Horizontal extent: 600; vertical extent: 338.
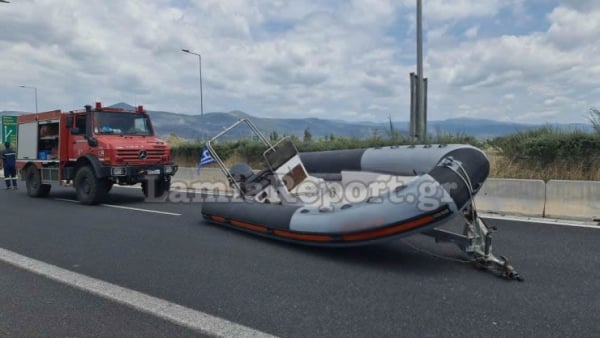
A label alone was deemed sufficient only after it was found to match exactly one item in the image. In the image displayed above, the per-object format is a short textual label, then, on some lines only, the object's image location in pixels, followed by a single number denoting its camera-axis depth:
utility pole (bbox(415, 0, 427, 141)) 11.35
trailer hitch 4.68
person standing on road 15.41
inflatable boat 4.65
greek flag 7.94
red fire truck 10.34
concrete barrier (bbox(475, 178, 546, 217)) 7.93
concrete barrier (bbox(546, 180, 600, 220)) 7.45
